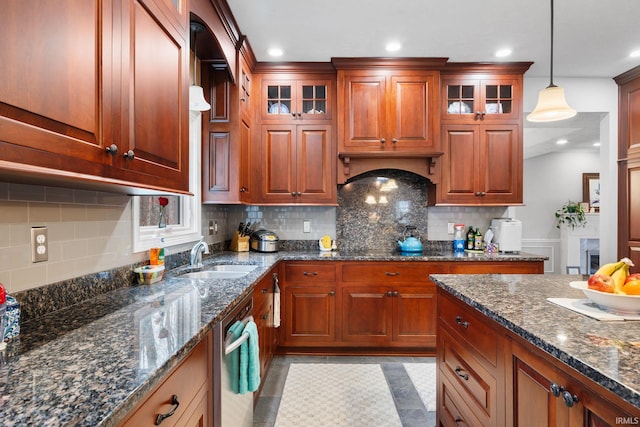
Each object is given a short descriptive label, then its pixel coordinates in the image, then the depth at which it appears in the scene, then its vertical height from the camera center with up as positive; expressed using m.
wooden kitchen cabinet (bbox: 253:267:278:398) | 2.16 -0.72
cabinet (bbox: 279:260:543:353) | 3.03 -0.80
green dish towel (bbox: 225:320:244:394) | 1.43 -0.65
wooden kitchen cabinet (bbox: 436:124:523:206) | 3.28 +0.48
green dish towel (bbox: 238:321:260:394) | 1.48 -0.68
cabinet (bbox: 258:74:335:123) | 3.31 +1.15
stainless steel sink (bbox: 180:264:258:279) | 2.23 -0.41
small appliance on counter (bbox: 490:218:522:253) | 3.31 -0.22
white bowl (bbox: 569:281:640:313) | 1.09 -0.29
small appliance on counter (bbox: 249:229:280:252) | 3.21 -0.27
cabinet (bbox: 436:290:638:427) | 0.83 -0.56
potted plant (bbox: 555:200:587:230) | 6.74 -0.05
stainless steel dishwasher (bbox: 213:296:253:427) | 1.29 -0.66
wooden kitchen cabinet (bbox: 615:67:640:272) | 3.37 +0.50
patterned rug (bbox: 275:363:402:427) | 2.08 -1.28
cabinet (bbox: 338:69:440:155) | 3.18 +0.97
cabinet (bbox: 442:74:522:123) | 3.29 +1.13
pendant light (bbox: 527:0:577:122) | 2.07 +0.67
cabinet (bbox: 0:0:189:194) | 0.72 +0.33
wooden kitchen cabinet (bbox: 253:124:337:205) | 3.31 +0.48
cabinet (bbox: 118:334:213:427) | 0.79 -0.51
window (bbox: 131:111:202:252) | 1.88 -0.02
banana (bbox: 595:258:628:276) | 1.21 -0.20
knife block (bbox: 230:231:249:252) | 3.26 -0.29
